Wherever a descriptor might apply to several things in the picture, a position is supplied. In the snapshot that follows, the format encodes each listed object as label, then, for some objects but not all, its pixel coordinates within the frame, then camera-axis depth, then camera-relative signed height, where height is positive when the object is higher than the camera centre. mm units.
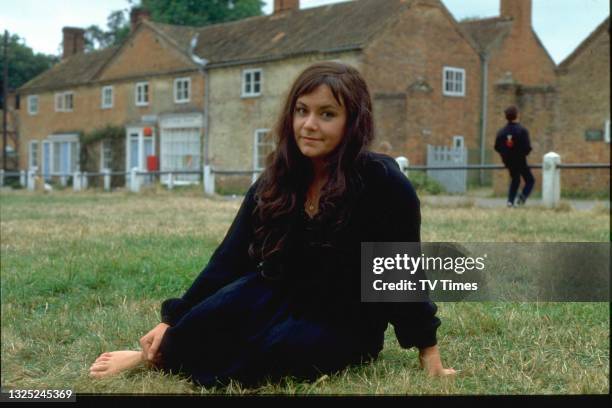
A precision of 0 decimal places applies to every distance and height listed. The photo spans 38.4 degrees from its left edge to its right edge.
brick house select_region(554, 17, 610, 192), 19562 +1296
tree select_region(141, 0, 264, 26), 23375 +4347
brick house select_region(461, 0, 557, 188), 24953 +3308
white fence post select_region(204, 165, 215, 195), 19359 -360
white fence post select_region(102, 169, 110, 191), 23162 -510
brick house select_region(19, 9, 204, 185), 26812 +1922
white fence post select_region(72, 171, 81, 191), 23944 -525
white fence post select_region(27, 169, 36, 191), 22312 -456
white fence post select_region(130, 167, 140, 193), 21475 -445
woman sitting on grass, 2881 -370
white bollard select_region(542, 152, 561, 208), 12805 -210
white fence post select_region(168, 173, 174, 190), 20503 -441
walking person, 12523 +211
